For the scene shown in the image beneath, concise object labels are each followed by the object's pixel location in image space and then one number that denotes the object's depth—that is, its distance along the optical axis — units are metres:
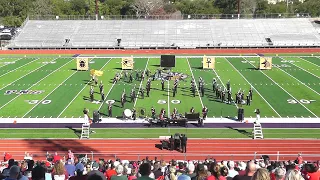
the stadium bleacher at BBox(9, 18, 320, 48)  58.06
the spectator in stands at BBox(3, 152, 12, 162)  15.06
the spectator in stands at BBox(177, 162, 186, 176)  10.67
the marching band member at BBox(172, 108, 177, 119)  21.30
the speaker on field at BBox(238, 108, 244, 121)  21.50
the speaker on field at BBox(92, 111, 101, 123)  21.73
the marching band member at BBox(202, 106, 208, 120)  21.73
